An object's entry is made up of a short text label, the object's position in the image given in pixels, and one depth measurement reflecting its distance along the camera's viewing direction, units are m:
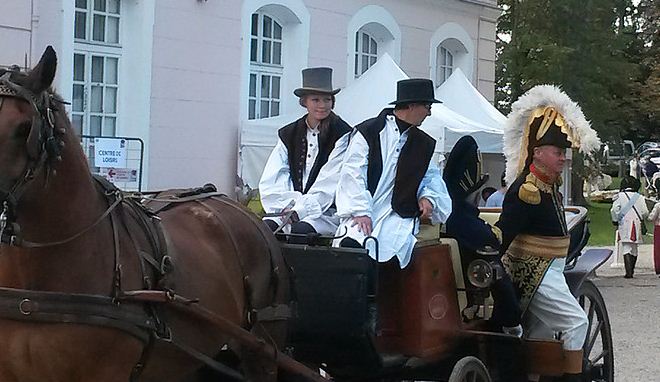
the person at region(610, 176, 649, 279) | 15.95
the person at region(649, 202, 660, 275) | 16.12
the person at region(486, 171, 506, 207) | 12.54
